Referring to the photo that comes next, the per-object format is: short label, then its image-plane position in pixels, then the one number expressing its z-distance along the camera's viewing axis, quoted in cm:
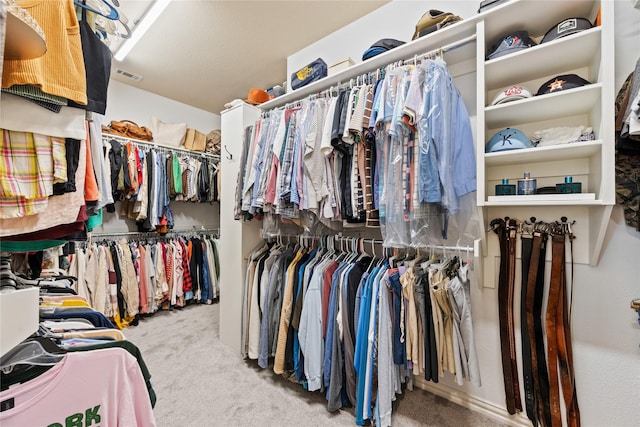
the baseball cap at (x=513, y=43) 124
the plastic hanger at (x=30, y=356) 59
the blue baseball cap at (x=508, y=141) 125
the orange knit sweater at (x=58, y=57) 63
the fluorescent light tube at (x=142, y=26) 201
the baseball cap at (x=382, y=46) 157
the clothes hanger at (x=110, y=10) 81
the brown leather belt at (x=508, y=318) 144
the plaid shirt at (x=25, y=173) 64
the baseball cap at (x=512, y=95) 121
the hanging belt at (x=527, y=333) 138
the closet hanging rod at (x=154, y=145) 294
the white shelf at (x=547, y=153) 109
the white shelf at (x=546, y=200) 107
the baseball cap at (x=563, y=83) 114
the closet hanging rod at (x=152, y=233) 299
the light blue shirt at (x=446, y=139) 119
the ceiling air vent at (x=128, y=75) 300
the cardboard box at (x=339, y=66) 176
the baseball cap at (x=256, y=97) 239
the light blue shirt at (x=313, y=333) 159
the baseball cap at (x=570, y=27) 113
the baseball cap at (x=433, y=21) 139
